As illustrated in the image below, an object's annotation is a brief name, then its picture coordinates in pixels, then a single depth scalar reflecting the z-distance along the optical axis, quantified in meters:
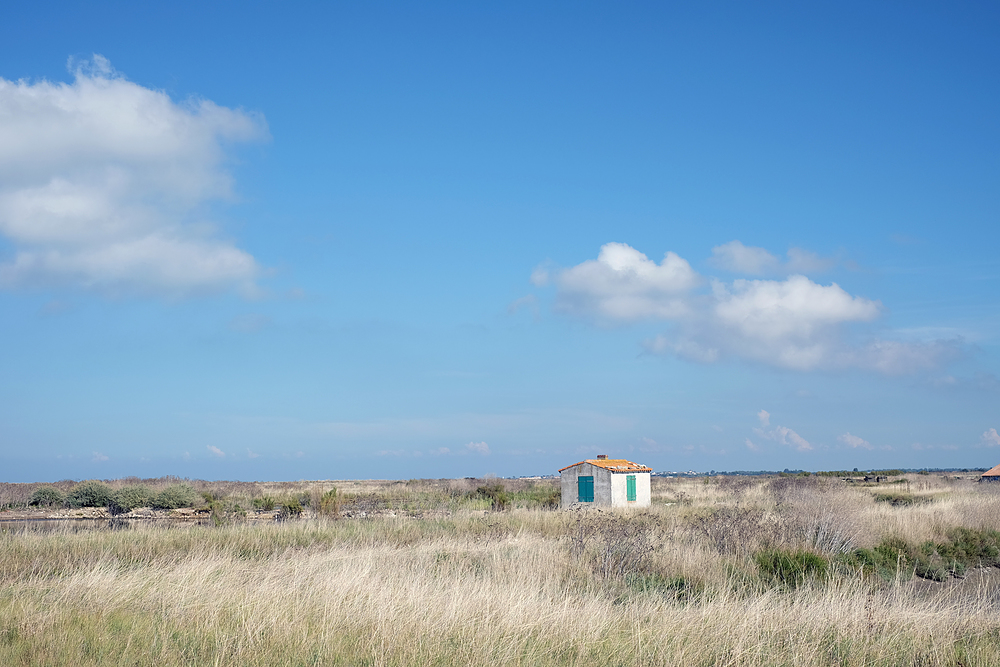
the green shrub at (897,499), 33.16
